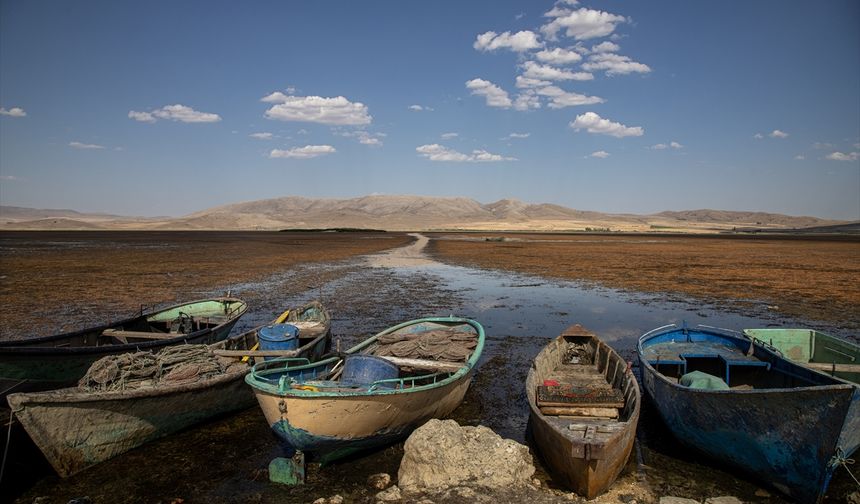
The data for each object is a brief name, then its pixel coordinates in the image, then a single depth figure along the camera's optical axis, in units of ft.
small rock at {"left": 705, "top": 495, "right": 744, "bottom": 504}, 23.49
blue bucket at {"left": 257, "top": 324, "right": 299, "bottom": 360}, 38.17
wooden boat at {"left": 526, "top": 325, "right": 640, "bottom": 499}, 22.74
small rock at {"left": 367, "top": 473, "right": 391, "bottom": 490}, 25.05
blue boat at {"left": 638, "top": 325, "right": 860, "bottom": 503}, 21.27
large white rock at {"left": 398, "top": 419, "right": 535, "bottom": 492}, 24.93
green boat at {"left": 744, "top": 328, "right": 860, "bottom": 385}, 34.68
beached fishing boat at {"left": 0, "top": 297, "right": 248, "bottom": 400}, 32.04
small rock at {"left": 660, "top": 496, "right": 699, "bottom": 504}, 23.48
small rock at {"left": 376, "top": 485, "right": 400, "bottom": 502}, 23.84
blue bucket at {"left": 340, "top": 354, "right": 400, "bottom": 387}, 31.01
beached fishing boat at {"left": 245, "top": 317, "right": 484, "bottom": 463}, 24.81
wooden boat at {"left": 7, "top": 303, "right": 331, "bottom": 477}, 24.22
